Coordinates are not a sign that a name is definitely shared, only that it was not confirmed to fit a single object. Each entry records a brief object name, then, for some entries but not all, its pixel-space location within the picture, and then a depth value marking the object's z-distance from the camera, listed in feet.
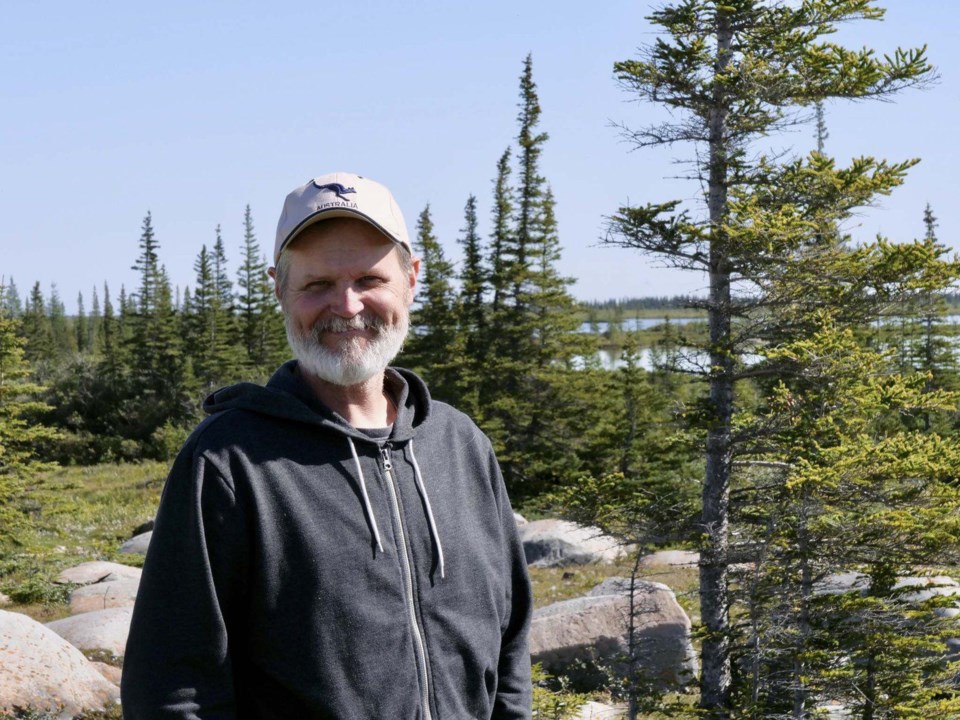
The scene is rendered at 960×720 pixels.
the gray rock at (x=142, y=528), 95.55
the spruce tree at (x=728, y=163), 40.09
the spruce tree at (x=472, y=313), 121.19
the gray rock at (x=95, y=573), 61.00
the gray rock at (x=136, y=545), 80.91
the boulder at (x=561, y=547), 83.35
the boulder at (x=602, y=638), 49.60
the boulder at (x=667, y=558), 79.07
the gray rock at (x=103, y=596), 52.95
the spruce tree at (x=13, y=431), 70.64
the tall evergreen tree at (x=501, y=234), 119.96
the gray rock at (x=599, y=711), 39.37
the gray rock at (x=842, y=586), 38.04
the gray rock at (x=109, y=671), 34.52
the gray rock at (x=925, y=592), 46.05
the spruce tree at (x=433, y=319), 127.13
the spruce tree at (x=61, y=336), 290.03
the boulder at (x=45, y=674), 29.37
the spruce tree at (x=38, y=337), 218.79
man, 7.71
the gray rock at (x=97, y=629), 38.05
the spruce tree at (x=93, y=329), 342.64
